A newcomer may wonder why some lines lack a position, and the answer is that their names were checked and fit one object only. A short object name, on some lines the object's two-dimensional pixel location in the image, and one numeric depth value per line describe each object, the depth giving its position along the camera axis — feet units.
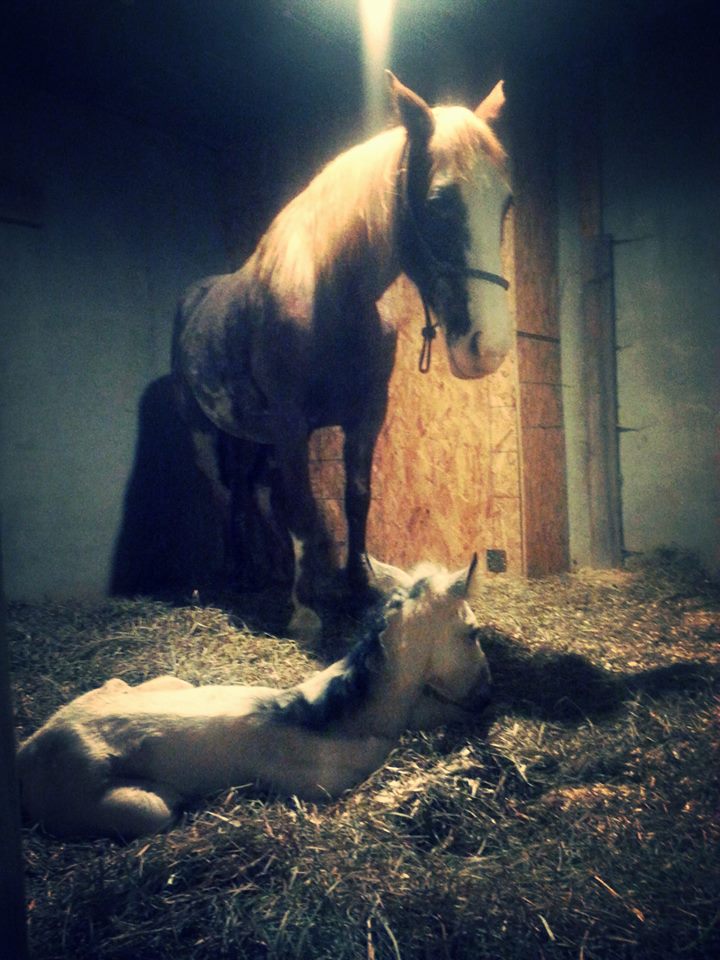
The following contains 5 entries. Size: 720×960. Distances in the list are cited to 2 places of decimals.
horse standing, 6.41
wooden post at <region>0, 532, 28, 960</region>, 3.72
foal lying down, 5.14
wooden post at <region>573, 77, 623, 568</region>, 9.68
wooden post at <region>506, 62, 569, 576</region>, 8.98
